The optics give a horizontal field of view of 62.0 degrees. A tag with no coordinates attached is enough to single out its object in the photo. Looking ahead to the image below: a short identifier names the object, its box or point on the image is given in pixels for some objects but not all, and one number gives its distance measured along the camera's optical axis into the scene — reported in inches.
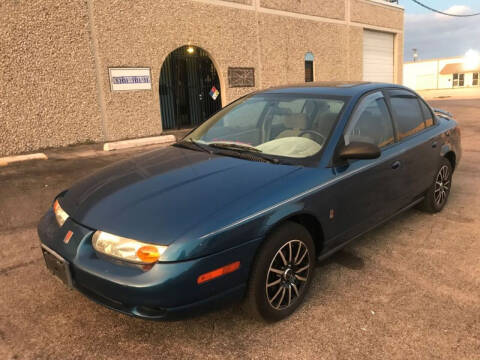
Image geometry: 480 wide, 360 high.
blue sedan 85.7
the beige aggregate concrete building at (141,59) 353.7
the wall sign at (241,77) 519.2
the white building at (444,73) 2394.2
